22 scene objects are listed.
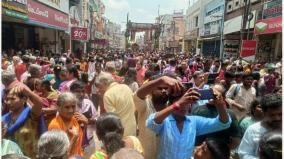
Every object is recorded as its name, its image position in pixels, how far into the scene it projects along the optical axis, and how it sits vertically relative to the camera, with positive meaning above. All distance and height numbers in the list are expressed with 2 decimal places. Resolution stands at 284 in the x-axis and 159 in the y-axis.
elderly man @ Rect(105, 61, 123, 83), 3.88 -0.32
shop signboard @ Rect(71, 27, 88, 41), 11.88 +1.06
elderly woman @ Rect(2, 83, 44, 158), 1.87 -0.65
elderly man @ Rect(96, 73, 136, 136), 2.39 -0.61
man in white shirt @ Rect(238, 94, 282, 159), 1.60 -0.56
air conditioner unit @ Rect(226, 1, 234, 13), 15.88 +3.97
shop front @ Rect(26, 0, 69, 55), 9.92 +1.79
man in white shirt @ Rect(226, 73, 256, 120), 3.20 -0.58
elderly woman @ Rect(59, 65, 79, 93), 3.15 -0.42
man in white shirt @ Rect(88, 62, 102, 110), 4.24 -0.92
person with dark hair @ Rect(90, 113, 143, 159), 1.41 -0.62
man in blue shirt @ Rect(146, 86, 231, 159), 1.64 -0.62
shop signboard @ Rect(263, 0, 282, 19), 8.93 +2.29
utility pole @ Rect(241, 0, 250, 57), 8.87 +1.68
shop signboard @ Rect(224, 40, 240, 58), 14.10 +0.57
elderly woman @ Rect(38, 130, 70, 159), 1.36 -0.65
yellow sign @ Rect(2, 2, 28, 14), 7.18 +1.57
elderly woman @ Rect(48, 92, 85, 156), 1.89 -0.68
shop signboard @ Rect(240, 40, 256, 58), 6.20 +0.28
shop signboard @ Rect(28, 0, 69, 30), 9.64 +1.84
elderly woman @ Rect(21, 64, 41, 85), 3.02 -0.34
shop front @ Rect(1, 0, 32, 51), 7.52 +1.02
